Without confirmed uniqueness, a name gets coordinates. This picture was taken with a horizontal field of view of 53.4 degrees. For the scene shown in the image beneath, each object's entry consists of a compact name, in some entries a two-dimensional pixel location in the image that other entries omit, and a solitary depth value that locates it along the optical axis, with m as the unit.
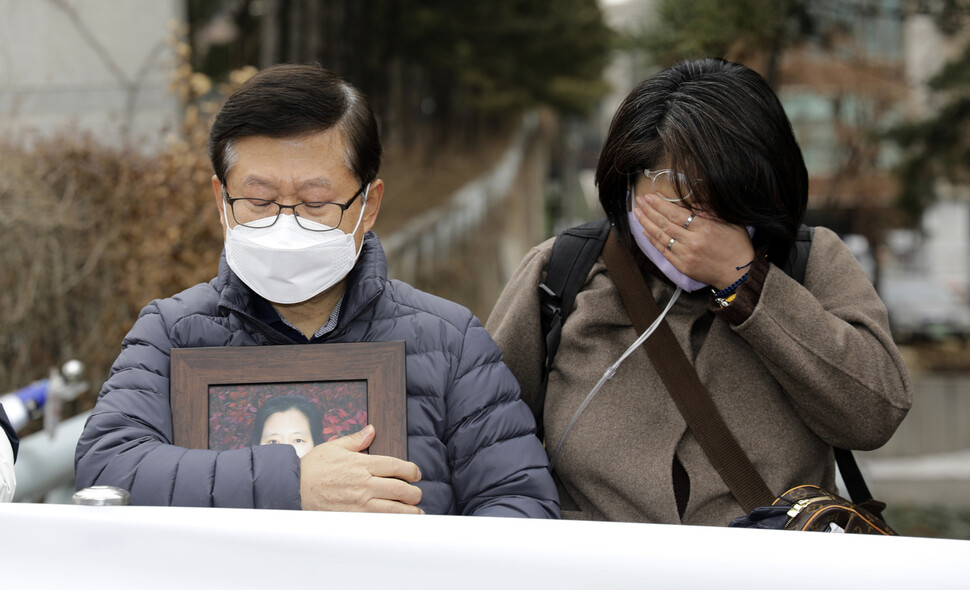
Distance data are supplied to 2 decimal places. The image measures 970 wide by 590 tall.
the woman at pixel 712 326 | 1.96
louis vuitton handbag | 1.72
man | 1.84
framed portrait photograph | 1.82
